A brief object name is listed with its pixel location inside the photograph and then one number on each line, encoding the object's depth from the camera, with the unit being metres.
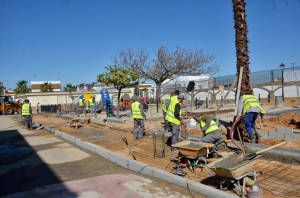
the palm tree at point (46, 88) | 60.44
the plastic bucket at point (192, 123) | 11.13
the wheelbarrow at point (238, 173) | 4.22
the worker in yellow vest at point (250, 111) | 7.60
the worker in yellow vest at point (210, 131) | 6.42
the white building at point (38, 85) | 72.44
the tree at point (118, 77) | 17.81
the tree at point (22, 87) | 68.80
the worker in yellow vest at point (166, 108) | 10.51
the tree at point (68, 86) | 66.88
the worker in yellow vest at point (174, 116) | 7.54
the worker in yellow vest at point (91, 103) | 25.12
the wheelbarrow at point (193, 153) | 5.56
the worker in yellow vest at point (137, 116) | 10.30
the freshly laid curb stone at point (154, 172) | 4.50
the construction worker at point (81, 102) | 26.02
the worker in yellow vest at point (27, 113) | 15.44
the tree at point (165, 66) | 35.66
